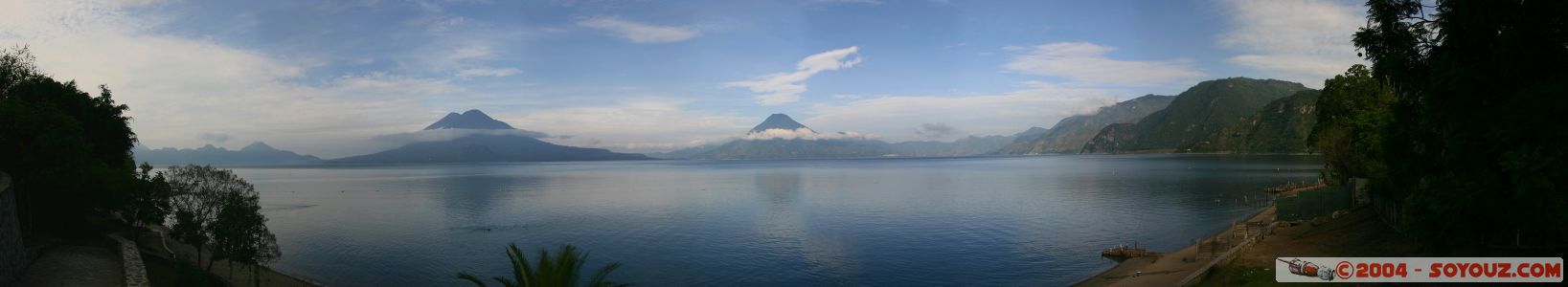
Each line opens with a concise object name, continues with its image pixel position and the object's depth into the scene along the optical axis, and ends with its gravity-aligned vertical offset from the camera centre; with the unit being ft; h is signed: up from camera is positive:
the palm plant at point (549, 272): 83.87 -13.90
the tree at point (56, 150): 143.02 +4.64
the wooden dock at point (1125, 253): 170.71 -24.75
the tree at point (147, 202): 174.60 -8.72
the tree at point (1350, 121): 165.99 +9.30
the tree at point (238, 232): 141.90 -13.88
